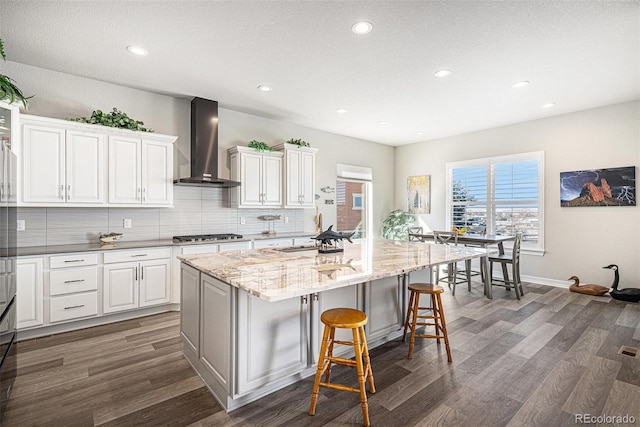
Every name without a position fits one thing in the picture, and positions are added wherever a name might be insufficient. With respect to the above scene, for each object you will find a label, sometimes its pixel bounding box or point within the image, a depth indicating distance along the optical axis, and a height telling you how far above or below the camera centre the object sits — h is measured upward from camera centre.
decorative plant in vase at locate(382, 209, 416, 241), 6.91 -0.30
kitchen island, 1.92 -0.70
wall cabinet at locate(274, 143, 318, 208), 5.04 +0.60
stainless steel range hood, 4.21 +0.94
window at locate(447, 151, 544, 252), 5.31 +0.31
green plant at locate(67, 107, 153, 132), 3.50 +1.04
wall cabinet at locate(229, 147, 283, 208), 4.59 +0.52
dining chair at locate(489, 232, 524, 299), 4.41 -0.74
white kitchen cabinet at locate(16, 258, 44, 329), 2.92 -0.79
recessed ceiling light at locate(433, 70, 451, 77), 3.42 +1.54
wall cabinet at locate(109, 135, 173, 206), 3.60 +0.47
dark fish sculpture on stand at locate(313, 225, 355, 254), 2.88 -0.29
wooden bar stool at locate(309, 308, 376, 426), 1.88 -0.86
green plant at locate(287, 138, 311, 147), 5.15 +1.15
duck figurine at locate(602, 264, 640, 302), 4.14 -1.07
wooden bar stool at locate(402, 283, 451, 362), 2.64 -0.83
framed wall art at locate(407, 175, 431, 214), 6.86 +0.40
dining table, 4.47 -0.44
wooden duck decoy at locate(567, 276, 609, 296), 4.48 -1.11
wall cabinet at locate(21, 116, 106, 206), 3.10 +0.49
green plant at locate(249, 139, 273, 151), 4.69 +0.99
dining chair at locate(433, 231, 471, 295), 4.80 -0.80
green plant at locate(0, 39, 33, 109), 2.00 +0.82
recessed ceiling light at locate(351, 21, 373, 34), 2.55 +1.54
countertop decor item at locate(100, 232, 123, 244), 3.62 -0.31
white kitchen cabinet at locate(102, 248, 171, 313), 3.40 -0.78
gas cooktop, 3.93 -0.35
